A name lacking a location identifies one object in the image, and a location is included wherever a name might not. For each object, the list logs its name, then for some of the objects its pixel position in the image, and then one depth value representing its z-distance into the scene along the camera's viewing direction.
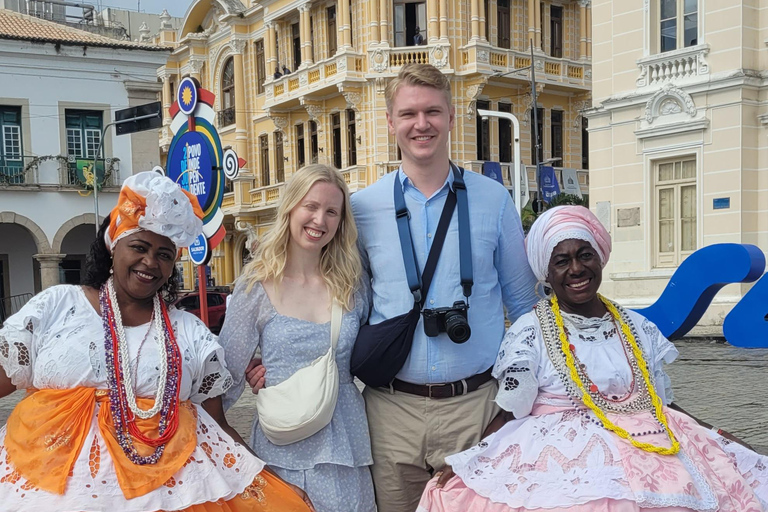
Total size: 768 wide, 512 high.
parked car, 19.70
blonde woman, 3.29
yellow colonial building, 24.77
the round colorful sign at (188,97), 6.35
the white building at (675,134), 14.95
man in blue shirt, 3.46
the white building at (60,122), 21.73
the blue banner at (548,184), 21.91
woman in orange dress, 2.81
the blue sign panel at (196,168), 6.22
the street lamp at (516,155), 19.28
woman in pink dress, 2.94
